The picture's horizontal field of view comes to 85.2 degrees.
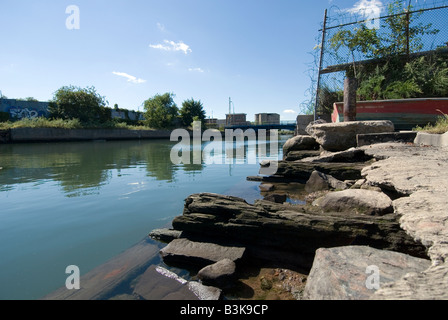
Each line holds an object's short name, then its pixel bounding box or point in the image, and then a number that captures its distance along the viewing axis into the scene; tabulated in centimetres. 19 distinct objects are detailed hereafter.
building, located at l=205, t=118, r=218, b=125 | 7926
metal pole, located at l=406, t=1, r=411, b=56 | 1127
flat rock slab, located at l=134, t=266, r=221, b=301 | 253
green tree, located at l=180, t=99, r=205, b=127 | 5600
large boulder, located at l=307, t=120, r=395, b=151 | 705
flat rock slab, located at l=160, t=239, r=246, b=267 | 300
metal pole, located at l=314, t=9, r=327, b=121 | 1245
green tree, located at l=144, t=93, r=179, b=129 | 4766
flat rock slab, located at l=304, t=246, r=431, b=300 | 167
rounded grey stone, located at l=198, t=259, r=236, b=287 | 266
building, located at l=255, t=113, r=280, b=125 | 7818
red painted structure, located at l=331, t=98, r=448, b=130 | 797
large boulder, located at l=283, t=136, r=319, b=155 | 914
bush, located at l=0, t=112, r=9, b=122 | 2999
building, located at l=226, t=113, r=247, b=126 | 6856
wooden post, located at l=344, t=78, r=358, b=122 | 844
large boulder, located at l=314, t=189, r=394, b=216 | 296
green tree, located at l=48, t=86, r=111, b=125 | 3594
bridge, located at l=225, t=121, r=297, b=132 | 4887
